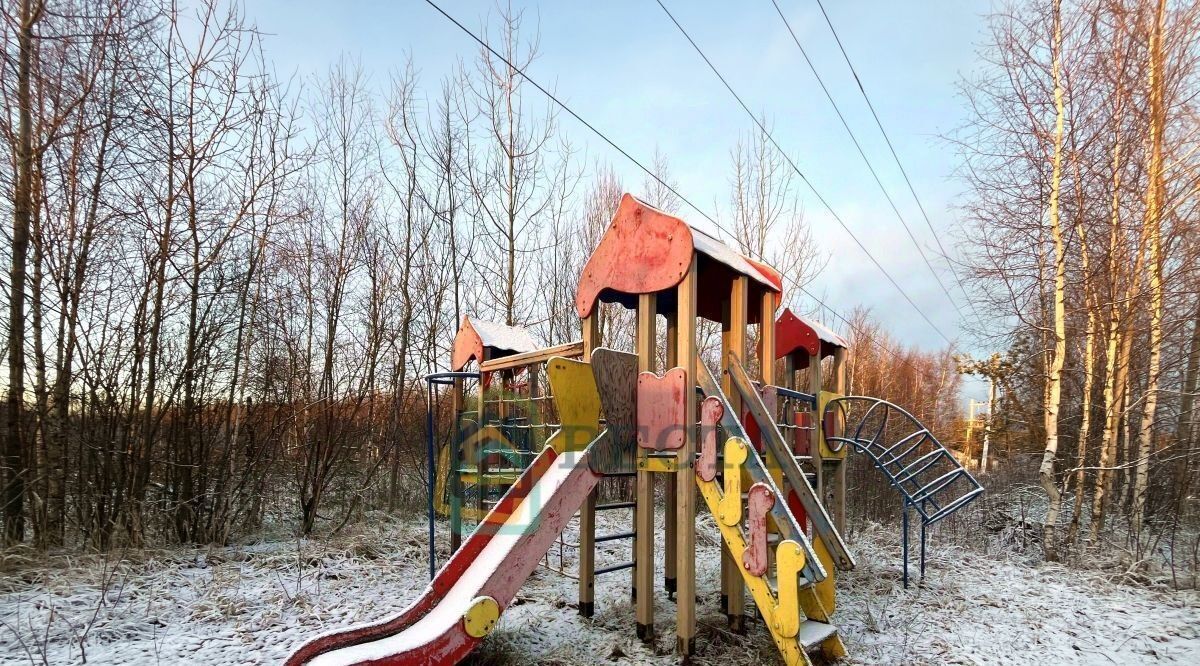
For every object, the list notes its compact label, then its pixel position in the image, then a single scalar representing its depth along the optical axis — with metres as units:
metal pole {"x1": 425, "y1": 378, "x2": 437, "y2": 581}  5.95
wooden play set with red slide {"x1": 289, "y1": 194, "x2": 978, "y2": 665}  3.22
